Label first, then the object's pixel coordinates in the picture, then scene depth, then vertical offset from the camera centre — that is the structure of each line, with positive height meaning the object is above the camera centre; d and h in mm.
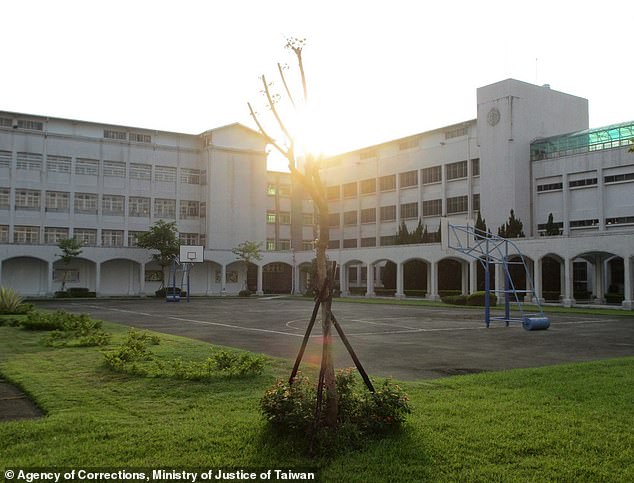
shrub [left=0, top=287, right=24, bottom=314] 24556 -1412
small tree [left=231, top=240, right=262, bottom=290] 59375 +1761
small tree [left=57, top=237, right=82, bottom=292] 51375 +1789
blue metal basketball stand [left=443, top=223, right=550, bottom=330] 20906 -884
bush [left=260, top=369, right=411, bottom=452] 5771 -1445
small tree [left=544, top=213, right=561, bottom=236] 44938 +3264
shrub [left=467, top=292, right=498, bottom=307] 38844 -1841
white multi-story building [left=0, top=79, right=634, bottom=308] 45562 +6819
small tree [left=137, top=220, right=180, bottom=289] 54781 +2558
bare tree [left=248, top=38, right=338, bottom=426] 5996 +501
